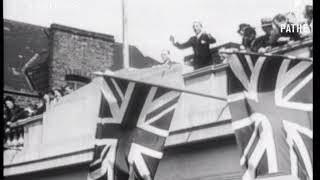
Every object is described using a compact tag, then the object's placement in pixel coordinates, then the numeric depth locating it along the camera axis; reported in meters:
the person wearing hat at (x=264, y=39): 14.83
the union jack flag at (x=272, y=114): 12.29
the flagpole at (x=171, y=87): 14.18
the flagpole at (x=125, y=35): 18.33
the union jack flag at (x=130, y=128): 14.12
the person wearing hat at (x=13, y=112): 21.16
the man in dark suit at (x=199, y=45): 16.23
